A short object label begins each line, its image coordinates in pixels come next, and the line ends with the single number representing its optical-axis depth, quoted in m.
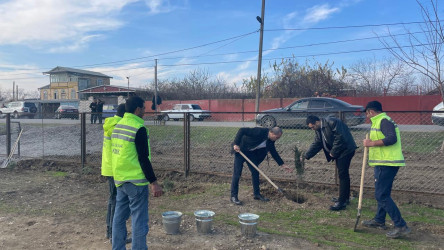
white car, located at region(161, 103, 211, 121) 25.84
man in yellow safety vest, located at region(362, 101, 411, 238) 4.28
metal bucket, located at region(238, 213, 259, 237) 4.27
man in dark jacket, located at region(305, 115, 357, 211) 5.29
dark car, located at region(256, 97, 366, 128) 11.90
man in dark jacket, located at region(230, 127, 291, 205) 5.66
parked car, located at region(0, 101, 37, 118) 32.92
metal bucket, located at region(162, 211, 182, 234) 4.39
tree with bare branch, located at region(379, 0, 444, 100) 8.54
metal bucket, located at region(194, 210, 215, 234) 4.43
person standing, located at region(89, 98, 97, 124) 16.16
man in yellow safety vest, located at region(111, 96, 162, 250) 3.39
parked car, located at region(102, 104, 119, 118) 27.49
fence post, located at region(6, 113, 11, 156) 9.72
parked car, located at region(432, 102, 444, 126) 8.57
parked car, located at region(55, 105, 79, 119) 29.46
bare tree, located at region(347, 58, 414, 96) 27.94
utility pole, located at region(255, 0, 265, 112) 18.19
